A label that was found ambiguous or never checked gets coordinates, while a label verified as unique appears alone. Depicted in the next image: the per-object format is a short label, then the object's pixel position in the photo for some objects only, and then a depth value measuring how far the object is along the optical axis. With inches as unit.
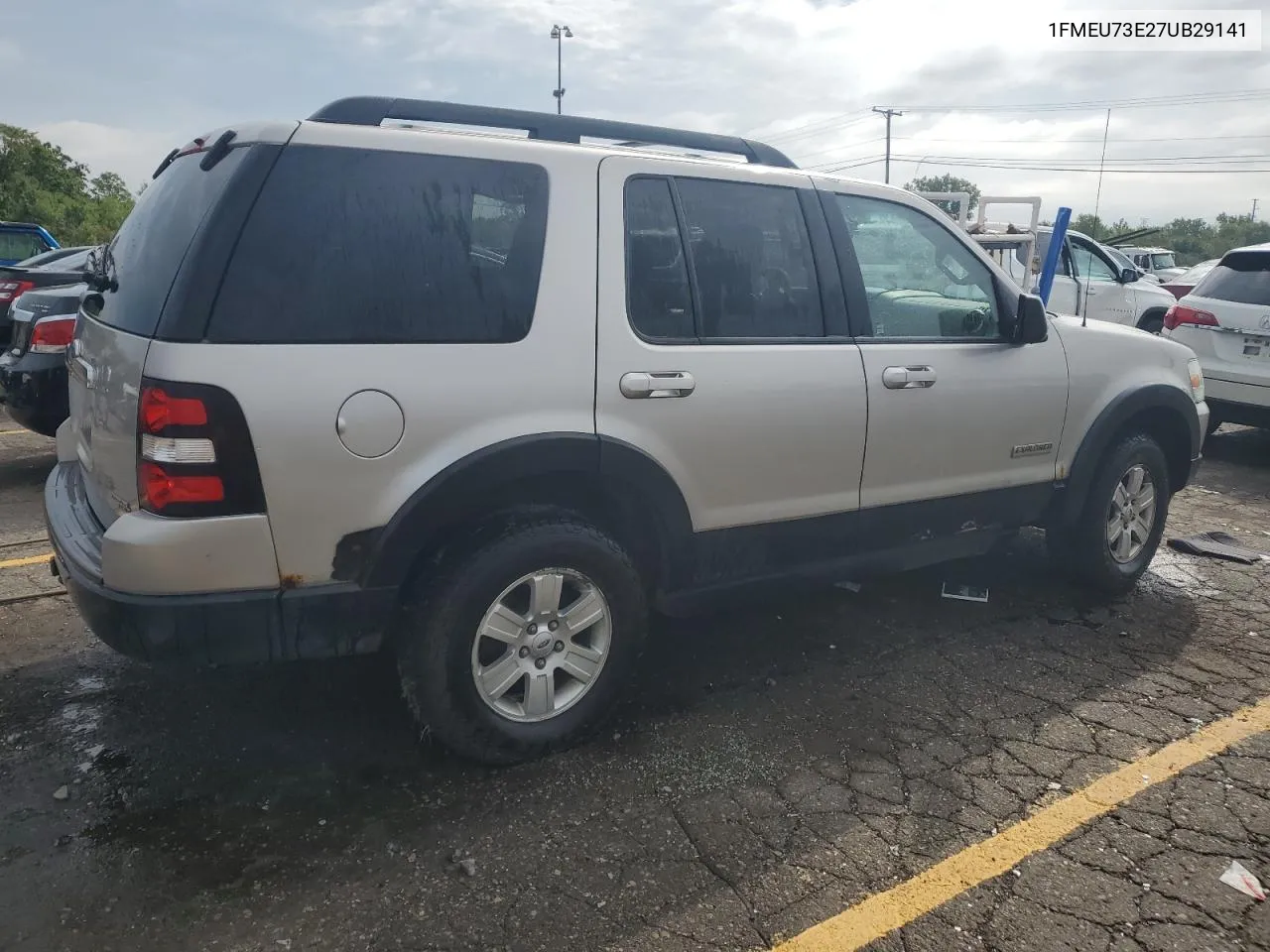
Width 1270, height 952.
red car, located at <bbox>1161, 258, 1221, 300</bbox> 483.8
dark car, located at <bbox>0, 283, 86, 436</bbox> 216.5
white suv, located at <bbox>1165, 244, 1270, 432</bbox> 298.5
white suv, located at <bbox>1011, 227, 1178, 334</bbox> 447.8
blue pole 242.4
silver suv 97.7
